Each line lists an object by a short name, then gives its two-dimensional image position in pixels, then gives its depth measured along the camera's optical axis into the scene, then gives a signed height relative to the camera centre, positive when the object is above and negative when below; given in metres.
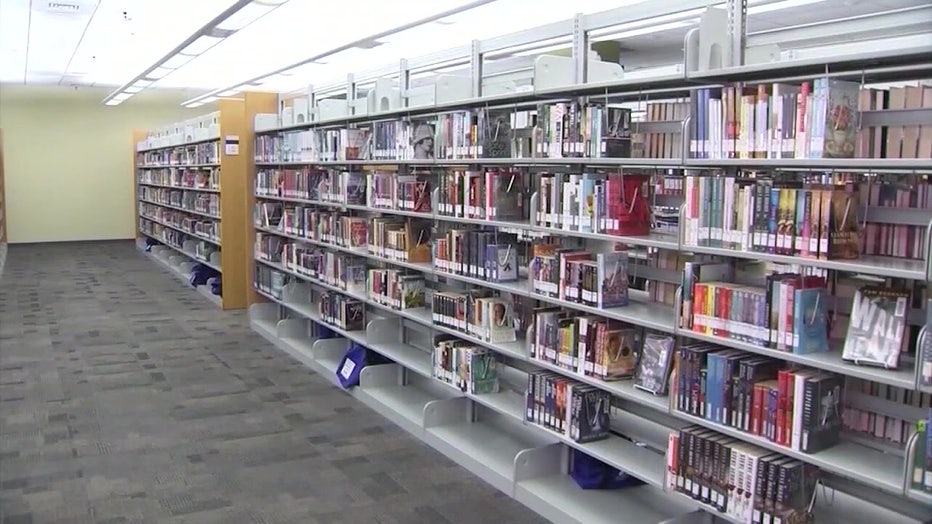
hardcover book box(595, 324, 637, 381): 3.71 -0.81
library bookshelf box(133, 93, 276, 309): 8.91 -0.30
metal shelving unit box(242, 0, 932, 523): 2.74 -1.07
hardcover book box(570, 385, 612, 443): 3.85 -1.13
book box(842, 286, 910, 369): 2.64 -0.49
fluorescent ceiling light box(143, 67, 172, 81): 9.82 +1.33
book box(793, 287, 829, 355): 2.86 -0.49
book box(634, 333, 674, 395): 3.51 -0.82
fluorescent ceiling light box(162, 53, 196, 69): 8.49 +1.28
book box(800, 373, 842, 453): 2.82 -0.82
